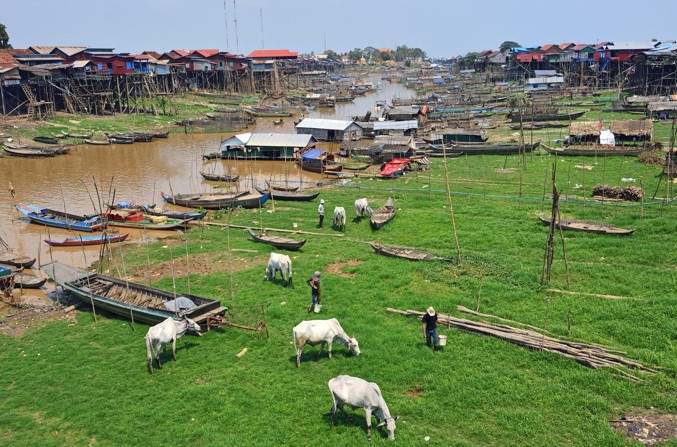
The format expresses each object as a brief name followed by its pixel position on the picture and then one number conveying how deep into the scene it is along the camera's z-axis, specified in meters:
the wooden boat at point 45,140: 47.44
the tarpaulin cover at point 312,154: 40.11
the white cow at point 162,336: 12.75
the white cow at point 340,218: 23.19
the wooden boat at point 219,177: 36.06
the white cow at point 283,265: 17.31
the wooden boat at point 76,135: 50.44
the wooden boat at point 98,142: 49.72
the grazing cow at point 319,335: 12.43
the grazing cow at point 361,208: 24.34
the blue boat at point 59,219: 26.66
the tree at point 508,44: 144.82
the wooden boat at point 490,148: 38.54
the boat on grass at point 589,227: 19.55
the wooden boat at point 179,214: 26.98
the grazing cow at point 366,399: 9.93
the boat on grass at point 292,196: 29.56
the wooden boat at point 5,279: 18.53
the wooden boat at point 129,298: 14.74
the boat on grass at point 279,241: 20.88
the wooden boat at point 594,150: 33.94
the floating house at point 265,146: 43.16
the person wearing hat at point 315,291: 14.86
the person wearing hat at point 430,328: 12.51
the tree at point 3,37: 72.75
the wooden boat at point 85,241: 24.66
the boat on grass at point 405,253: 18.59
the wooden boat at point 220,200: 28.73
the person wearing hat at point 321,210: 23.33
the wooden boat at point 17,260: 21.53
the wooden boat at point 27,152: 43.65
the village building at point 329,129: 49.66
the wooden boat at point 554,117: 51.09
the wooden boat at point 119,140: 50.69
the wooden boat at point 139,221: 26.53
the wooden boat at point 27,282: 19.61
